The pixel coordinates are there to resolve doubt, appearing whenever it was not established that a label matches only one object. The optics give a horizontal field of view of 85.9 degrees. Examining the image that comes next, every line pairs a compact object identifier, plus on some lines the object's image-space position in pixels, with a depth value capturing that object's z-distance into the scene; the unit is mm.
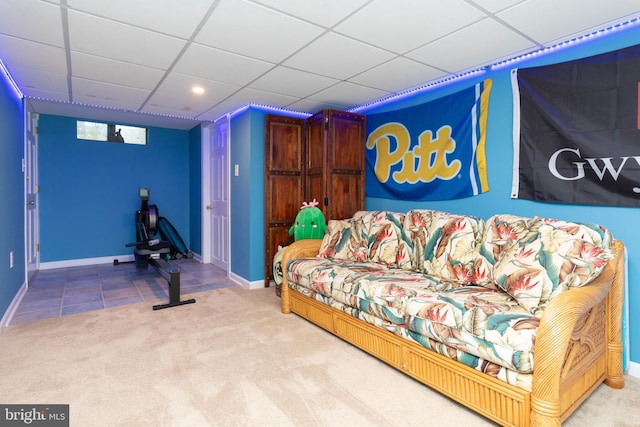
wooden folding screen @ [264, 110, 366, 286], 3998
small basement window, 5457
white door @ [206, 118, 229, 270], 5027
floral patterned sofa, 1542
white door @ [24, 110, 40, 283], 4508
